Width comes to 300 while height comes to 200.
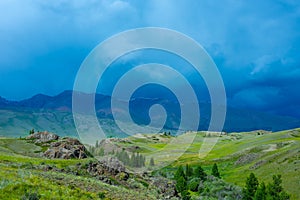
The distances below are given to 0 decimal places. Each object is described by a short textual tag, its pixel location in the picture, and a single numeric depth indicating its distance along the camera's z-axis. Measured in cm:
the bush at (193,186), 9275
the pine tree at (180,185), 8075
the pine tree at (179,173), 9756
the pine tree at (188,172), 10849
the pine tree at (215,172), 11012
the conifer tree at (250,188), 7362
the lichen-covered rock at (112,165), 5956
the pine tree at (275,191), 6453
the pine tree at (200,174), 10344
